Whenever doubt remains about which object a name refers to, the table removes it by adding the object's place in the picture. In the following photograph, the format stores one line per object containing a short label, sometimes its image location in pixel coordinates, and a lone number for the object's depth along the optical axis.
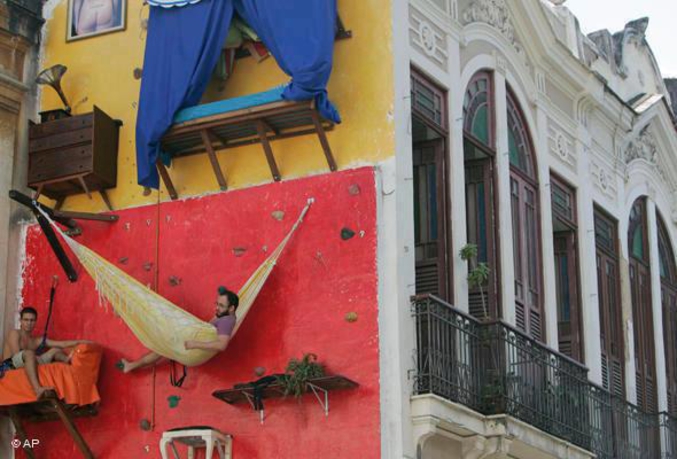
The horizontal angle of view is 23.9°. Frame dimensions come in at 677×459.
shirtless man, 15.33
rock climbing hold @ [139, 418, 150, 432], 15.39
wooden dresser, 16.12
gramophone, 16.44
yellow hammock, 14.81
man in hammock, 14.74
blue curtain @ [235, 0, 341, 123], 14.80
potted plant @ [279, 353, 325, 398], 14.41
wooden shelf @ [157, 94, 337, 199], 15.04
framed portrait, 16.81
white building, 14.83
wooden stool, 14.69
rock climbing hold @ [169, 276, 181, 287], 15.69
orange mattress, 15.32
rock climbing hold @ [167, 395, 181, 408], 15.31
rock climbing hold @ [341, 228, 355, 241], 14.88
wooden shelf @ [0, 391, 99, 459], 15.30
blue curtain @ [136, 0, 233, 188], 15.54
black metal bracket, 15.90
